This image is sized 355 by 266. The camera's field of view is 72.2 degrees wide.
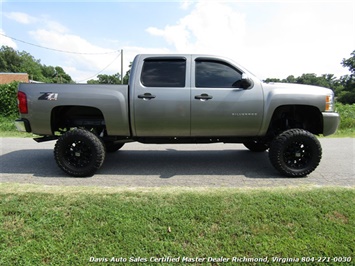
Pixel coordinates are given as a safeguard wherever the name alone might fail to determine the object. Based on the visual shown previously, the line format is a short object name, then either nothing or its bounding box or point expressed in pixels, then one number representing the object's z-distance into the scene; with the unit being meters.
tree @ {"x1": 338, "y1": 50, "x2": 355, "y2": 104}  50.70
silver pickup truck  3.97
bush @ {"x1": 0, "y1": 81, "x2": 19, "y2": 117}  12.43
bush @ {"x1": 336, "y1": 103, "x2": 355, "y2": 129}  11.18
